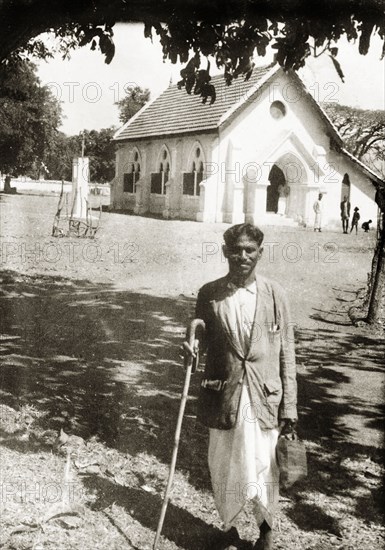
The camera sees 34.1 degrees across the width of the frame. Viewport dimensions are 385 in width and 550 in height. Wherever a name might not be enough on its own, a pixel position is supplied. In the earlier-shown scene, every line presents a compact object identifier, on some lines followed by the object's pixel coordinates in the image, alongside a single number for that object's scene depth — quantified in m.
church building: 26.89
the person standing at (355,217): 25.13
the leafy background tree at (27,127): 19.31
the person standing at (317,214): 27.11
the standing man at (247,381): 3.68
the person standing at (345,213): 26.50
